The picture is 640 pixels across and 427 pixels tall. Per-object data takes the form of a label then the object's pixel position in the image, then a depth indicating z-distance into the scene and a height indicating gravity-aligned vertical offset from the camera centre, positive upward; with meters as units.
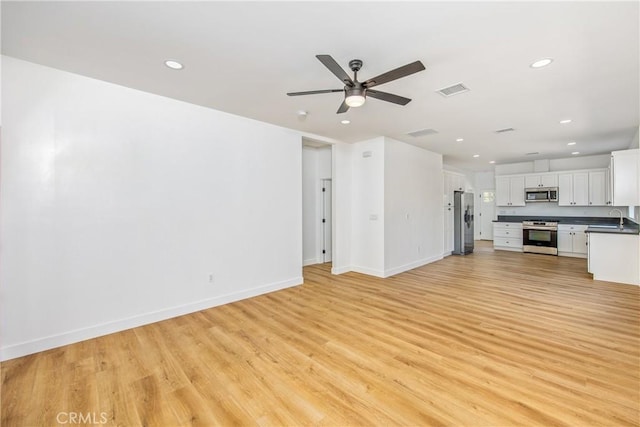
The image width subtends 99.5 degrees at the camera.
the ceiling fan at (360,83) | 2.16 +1.19
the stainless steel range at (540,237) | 7.70 -0.68
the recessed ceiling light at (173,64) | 2.71 +1.53
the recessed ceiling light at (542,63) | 2.66 +1.50
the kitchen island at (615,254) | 4.89 -0.77
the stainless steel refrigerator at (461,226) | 8.00 -0.38
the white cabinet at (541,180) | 7.97 +1.00
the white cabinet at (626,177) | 4.97 +0.67
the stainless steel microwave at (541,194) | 7.96 +0.57
